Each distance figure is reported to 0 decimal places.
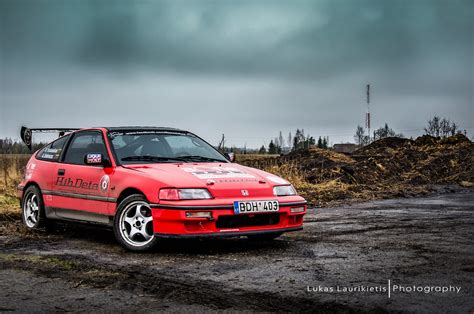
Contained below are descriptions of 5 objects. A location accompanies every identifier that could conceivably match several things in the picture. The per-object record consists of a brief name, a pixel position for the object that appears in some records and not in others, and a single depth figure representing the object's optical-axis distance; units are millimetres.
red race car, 6770
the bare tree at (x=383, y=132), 59769
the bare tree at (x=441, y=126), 48375
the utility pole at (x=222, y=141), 18594
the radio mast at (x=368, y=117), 34250
